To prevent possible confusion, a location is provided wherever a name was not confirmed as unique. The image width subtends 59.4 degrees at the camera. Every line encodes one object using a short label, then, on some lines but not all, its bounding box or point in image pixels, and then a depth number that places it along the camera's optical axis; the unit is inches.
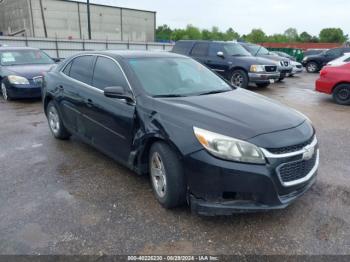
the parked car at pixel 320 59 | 751.6
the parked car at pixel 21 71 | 327.6
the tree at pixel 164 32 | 3879.9
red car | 349.7
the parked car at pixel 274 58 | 529.7
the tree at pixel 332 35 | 3439.2
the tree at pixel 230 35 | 3961.9
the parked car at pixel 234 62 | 434.0
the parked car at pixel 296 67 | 672.9
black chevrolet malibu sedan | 105.4
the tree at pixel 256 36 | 3642.2
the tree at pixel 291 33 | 4340.6
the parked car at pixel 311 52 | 917.6
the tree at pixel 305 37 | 3619.1
